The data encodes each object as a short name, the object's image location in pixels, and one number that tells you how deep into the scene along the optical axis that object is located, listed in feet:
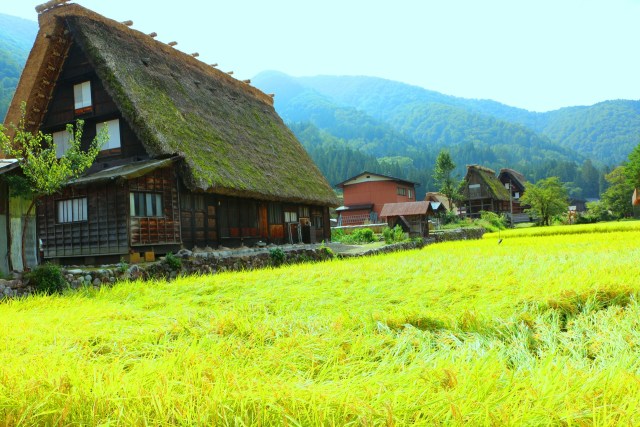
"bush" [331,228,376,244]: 69.46
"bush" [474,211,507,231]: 103.42
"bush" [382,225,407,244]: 64.95
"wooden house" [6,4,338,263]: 37.19
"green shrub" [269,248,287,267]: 38.37
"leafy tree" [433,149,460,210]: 128.88
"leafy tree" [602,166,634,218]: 130.11
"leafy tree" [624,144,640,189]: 105.60
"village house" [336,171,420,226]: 119.75
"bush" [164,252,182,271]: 30.63
